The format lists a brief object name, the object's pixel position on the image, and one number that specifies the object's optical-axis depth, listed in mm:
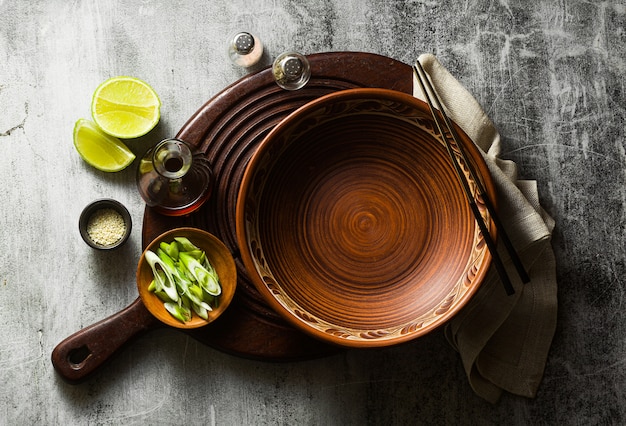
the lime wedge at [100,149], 1453
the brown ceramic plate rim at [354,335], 1191
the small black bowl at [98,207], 1425
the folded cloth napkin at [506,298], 1337
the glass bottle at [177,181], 1303
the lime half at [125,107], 1436
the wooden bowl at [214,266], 1302
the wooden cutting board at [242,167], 1344
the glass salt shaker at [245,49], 1451
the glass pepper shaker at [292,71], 1335
